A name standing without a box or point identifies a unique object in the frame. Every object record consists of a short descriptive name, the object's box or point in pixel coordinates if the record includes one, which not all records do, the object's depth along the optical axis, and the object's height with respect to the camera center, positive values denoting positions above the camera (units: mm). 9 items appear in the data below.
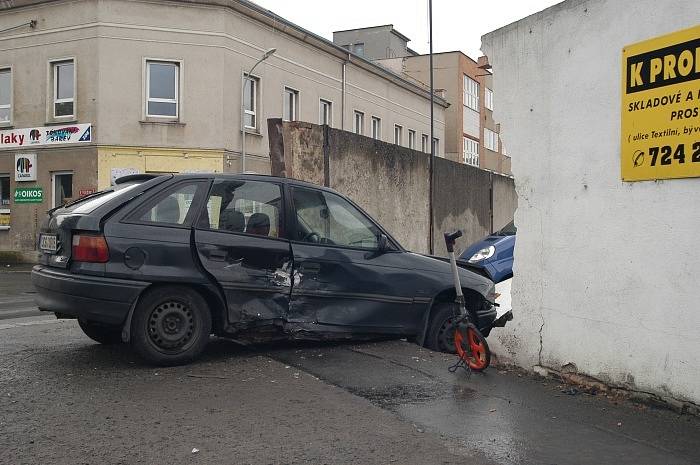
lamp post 24234 +3966
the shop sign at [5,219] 24797 +483
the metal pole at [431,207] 16344 +656
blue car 10602 -309
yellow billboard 4621 +902
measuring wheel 5961 -965
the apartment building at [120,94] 23141 +4802
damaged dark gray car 5848 -330
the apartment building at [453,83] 47250 +10670
